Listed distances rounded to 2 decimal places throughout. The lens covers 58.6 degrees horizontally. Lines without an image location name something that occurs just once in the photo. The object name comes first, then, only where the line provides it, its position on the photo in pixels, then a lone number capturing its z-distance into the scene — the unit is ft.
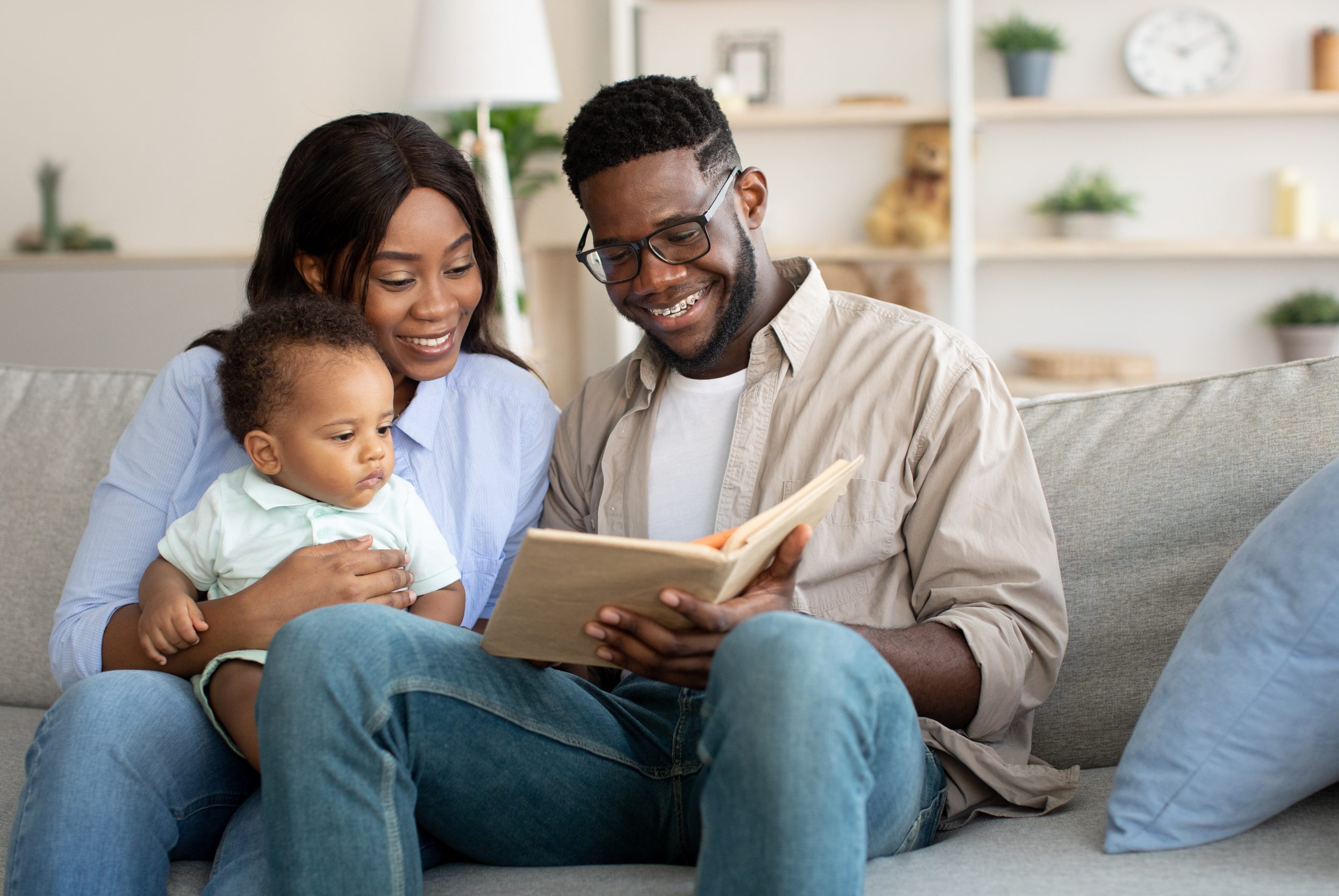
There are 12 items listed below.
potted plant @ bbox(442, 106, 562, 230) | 14.40
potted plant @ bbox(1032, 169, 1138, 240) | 13.60
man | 3.23
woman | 3.85
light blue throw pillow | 3.51
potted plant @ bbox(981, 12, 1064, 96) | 13.37
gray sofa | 3.84
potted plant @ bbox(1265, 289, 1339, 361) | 13.26
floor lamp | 11.41
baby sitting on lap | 4.50
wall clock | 13.46
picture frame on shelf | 14.43
